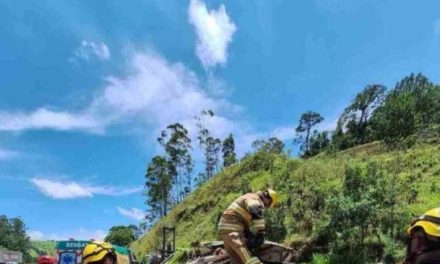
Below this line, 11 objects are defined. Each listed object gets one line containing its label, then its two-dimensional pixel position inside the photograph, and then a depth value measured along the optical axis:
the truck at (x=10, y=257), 26.92
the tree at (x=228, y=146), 78.75
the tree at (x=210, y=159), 75.81
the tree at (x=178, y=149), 72.81
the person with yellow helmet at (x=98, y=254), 4.35
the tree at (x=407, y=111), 50.03
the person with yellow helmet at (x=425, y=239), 2.76
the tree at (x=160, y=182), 75.81
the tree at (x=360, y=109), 80.06
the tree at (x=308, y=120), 90.06
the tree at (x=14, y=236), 127.69
